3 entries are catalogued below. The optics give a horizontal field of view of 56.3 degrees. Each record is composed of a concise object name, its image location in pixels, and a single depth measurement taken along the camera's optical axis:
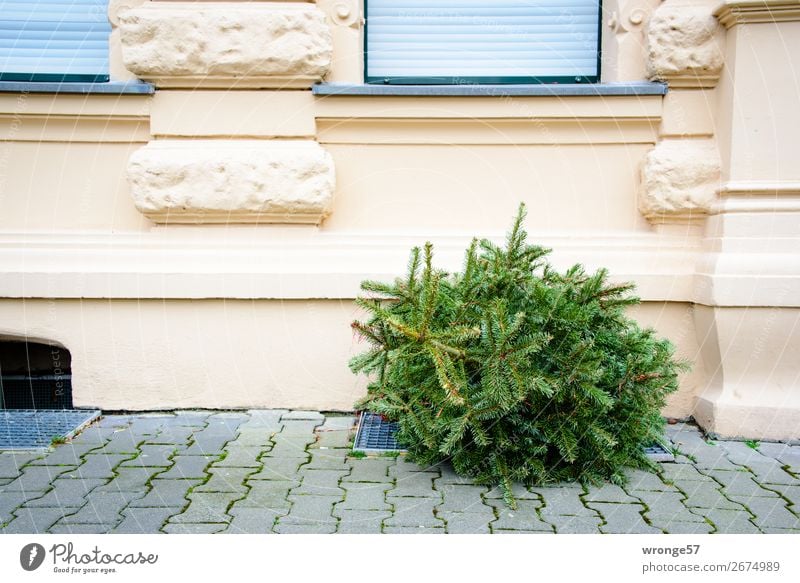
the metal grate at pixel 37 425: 3.74
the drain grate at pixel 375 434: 3.71
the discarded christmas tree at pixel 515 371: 3.12
